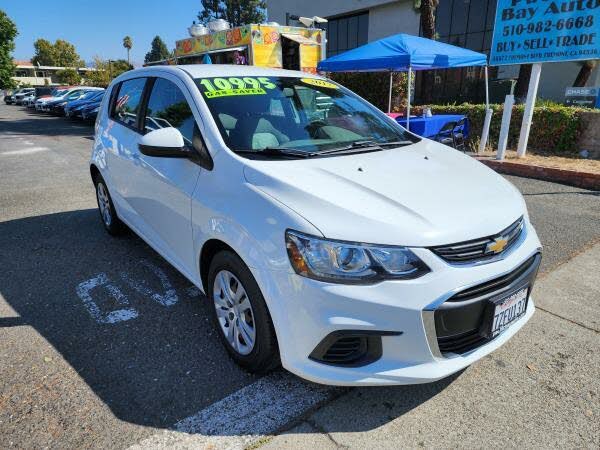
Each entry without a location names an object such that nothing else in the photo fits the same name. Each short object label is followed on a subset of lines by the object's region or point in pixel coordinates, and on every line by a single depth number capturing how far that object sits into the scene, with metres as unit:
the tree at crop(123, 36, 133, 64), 96.12
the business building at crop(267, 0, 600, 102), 19.42
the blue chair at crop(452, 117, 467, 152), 9.40
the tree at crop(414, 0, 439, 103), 12.73
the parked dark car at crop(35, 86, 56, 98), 35.12
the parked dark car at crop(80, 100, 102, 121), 18.73
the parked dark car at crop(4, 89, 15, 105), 41.84
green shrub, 8.80
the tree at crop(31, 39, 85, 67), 87.00
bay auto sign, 7.43
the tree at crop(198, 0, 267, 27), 59.34
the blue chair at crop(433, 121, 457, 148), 9.02
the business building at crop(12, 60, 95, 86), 82.94
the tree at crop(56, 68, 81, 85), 63.97
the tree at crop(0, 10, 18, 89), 38.94
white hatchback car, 2.00
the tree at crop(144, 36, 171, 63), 110.51
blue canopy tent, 8.69
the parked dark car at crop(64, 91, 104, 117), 20.17
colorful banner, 12.81
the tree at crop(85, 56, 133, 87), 50.27
